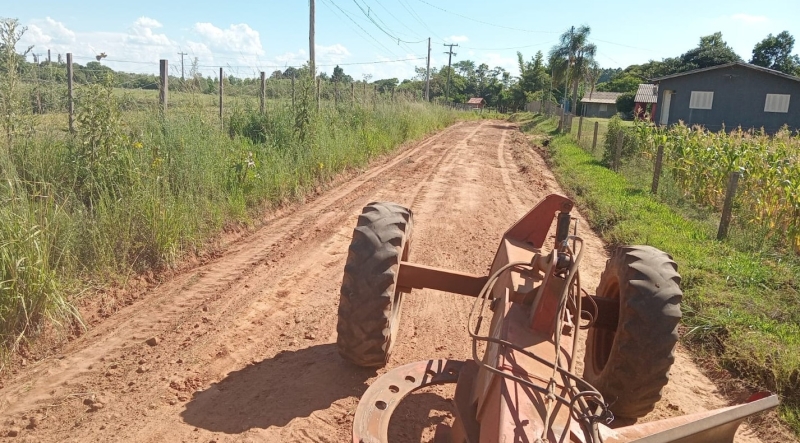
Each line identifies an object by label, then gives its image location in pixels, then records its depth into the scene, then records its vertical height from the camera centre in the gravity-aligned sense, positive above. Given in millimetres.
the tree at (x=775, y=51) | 70438 +10991
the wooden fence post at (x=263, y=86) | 12906 +507
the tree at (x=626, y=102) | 60281 +3137
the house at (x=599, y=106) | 70588 +3008
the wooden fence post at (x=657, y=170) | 12250 -762
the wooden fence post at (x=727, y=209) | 8750 -1029
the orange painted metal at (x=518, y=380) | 2338 -1151
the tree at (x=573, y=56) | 47094 +5969
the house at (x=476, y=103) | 80731 +2830
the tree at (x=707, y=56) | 66625 +9435
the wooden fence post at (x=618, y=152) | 15825 -527
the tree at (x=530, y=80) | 70938 +5634
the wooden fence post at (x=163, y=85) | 9250 +273
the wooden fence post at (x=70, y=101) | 7680 -58
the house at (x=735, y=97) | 35000 +2585
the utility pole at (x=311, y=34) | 16938 +2243
